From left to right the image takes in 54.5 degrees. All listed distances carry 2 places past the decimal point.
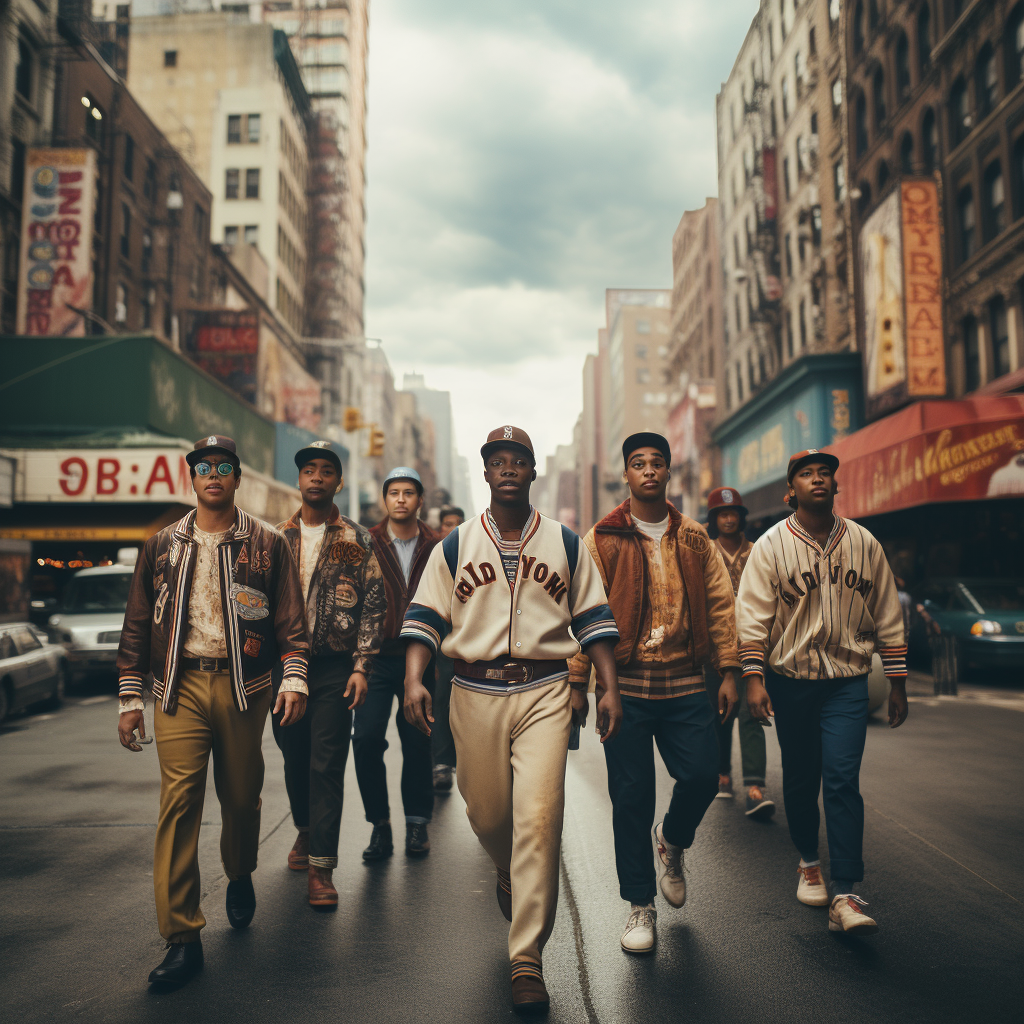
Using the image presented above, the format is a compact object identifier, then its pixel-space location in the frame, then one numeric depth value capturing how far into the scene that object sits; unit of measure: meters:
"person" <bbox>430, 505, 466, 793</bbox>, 7.71
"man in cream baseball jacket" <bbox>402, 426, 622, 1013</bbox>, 3.70
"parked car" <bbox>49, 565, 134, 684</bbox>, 14.89
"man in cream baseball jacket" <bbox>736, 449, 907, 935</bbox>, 4.53
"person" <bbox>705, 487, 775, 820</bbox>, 6.75
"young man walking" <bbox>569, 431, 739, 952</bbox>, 4.29
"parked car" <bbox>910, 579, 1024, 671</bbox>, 14.82
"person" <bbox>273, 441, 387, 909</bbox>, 4.88
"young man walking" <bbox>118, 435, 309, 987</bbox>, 4.00
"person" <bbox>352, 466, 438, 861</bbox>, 5.54
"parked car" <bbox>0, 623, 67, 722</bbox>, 11.62
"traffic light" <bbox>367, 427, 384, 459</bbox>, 27.22
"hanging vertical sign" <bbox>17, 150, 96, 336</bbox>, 26.42
